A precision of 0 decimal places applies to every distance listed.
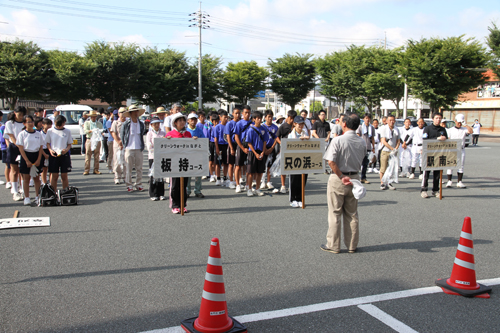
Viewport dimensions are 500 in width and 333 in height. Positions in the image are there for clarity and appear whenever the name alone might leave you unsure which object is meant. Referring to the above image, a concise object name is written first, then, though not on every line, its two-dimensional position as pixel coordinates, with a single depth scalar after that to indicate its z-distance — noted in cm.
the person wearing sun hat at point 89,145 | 1294
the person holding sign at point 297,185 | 845
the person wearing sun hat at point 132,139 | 964
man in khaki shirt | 535
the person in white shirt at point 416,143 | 1274
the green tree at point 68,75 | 3884
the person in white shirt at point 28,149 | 817
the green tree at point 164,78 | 4447
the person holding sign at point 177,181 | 777
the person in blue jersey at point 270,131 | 973
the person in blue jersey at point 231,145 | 1024
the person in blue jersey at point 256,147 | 940
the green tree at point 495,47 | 3209
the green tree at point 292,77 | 5353
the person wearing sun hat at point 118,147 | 1045
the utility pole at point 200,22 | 4256
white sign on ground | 661
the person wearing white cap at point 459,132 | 1073
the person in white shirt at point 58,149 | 857
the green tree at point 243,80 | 5494
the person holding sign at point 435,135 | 981
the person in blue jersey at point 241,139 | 957
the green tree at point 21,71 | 3578
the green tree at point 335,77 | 4528
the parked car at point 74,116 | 1927
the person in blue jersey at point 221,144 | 1102
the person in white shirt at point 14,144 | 882
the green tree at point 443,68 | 3303
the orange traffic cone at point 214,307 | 333
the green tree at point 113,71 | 4091
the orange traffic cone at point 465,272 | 416
